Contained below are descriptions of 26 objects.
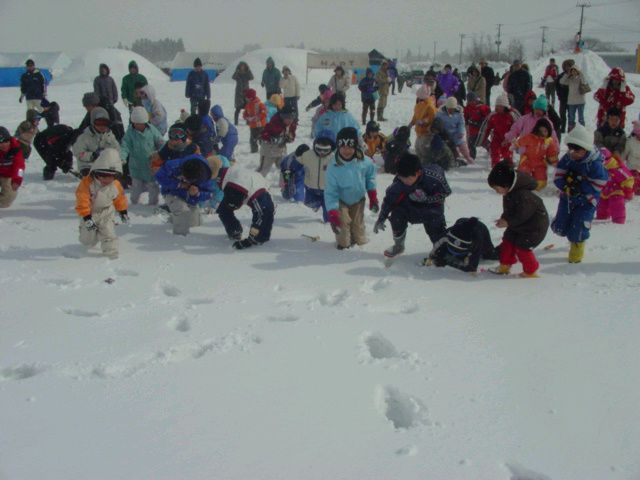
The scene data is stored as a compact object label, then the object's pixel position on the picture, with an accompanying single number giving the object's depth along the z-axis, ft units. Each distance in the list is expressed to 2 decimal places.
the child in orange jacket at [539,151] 24.27
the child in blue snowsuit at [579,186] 16.12
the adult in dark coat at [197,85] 41.34
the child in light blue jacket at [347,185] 18.03
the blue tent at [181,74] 136.87
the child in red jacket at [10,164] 22.02
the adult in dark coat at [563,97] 38.93
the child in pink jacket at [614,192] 20.11
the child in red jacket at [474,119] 32.99
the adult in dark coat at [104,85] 35.94
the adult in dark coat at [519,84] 39.58
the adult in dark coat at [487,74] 46.41
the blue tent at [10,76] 93.35
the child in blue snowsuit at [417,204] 17.10
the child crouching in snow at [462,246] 16.19
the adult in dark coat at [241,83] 44.52
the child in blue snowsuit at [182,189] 19.79
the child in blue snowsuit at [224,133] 27.55
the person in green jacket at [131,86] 34.63
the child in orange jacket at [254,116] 34.81
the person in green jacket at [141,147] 22.58
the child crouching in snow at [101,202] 17.47
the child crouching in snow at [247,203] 18.75
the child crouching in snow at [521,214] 15.06
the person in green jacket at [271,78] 46.39
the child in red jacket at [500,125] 28.71
